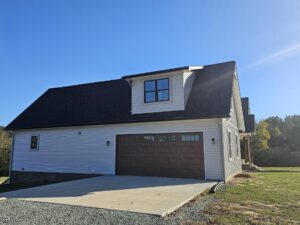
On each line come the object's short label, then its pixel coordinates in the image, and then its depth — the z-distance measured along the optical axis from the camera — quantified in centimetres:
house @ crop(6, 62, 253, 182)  1253
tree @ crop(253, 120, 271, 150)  3108
